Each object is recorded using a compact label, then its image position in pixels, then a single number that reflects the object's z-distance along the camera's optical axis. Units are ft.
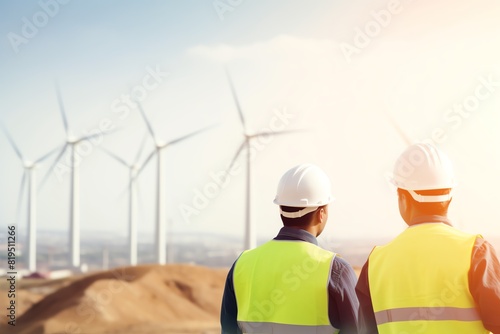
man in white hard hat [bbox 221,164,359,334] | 17.61
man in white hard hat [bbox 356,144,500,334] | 15.72
